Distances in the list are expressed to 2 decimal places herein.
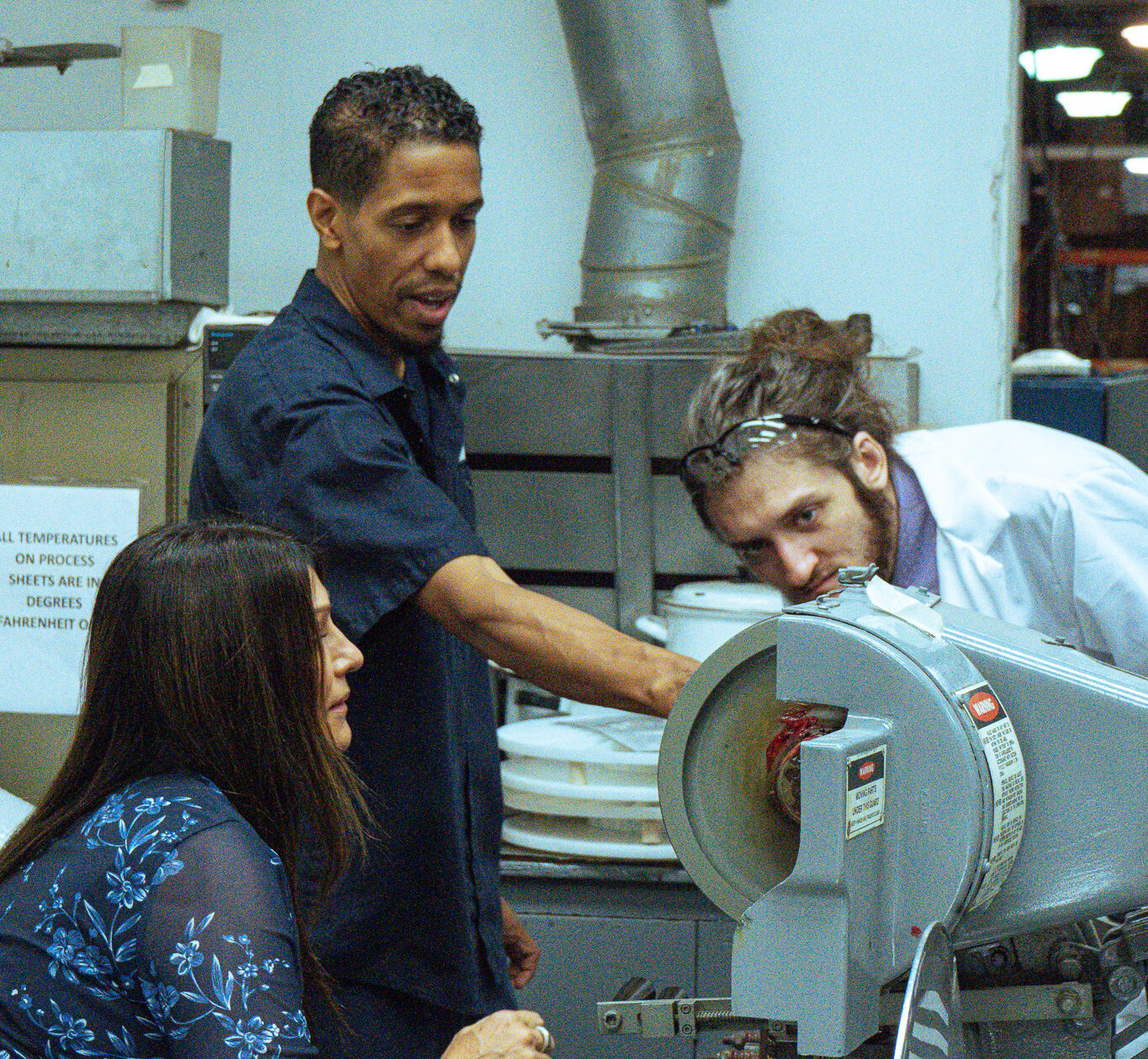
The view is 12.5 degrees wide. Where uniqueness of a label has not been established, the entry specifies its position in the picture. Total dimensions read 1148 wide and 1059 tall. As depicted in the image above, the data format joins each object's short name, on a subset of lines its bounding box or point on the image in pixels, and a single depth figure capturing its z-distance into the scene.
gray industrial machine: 4.43
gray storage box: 5.29
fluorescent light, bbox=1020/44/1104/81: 8.84
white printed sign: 5.34
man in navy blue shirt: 4.79
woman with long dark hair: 4.49
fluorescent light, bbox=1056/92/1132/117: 9.87
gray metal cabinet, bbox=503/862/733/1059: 5.41
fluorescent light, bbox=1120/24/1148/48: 8.07
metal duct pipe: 5.71
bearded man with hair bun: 4.81
